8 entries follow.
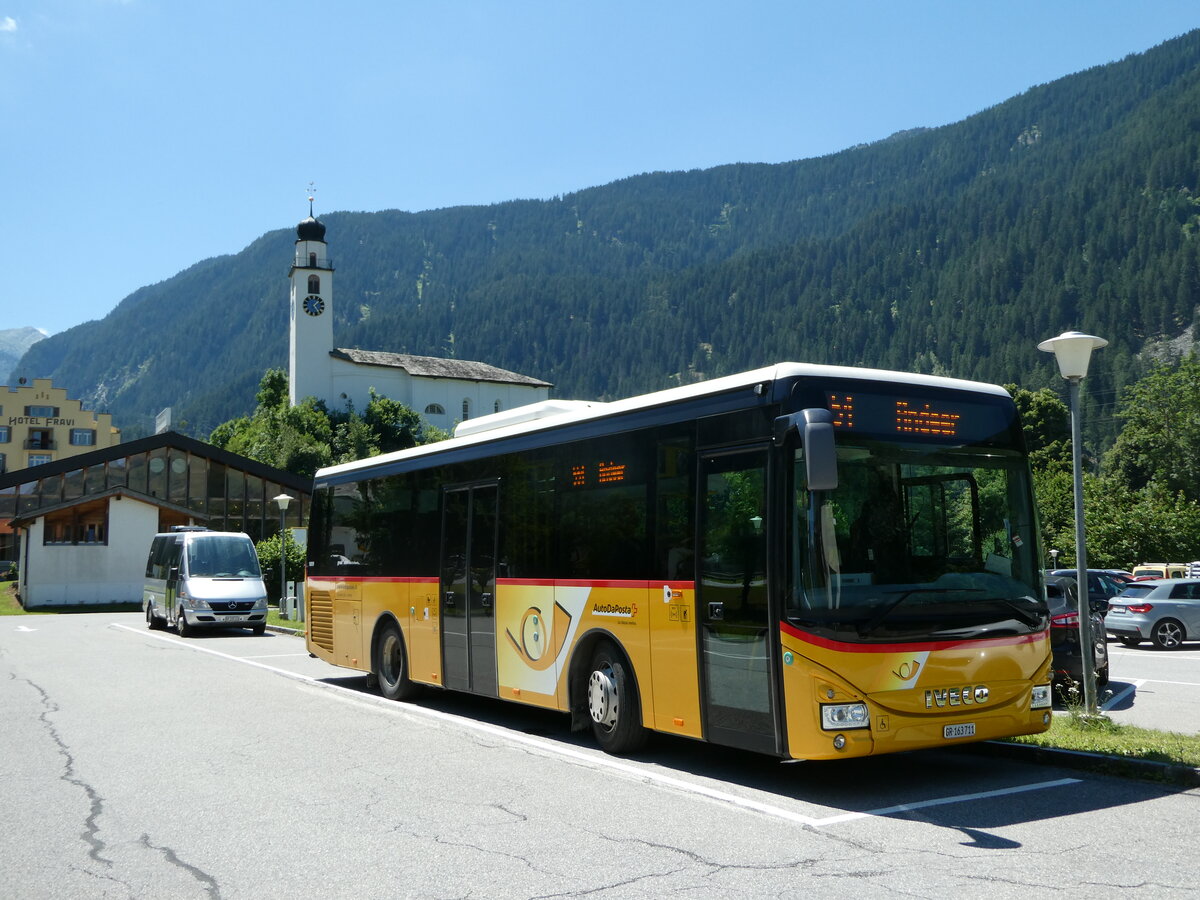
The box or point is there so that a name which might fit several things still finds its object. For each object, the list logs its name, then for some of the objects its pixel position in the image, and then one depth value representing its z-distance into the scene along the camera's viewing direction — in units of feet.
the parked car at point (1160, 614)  78.43
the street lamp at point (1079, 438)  34.60
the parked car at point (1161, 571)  133.39
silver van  90.43
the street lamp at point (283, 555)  102.52
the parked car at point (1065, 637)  40.19
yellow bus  24.94
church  359.87
